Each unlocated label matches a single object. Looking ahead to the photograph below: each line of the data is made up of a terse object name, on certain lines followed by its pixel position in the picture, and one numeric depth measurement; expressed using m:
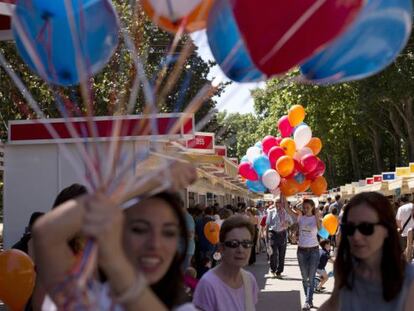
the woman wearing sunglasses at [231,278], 3.99
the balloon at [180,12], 2.49
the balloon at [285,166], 13.18
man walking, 15.63
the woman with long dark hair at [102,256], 1.78
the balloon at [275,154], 13.80
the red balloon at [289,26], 2.26
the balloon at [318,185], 14.04
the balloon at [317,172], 13.45
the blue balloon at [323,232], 12.65
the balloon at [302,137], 13.98
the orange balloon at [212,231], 11.24
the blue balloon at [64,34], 2.59
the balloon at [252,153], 15.21
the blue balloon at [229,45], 2.40
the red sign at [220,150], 21.90
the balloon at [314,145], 14.13
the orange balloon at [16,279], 4.73
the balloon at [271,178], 13.17
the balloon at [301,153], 13.75
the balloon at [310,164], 13.34
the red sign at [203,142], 17.16
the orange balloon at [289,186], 13.56
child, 12.48
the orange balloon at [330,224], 12.77
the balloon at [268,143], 14.48
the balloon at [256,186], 14.69
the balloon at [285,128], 14.59
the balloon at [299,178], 13.59
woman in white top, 11.13
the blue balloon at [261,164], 14.06
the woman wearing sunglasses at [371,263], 3.20
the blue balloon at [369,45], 2.64
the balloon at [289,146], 13.87
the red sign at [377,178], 31.55
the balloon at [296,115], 14.42
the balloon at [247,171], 14.81
